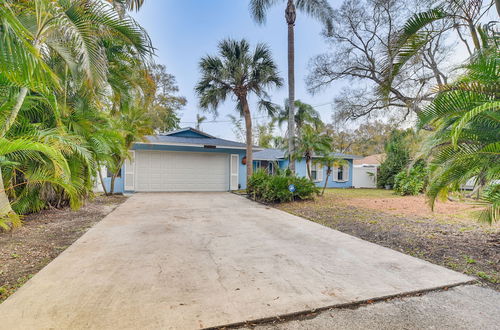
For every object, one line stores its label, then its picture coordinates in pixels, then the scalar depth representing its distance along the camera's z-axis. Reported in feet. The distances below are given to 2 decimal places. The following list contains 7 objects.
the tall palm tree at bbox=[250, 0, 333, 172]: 32.22
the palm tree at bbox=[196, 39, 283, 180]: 36.32
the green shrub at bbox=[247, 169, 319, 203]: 29.07
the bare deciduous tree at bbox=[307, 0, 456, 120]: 39.45
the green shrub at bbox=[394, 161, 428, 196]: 39.40
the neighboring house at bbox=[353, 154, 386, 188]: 60.95
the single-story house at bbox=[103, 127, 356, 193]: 40.24
